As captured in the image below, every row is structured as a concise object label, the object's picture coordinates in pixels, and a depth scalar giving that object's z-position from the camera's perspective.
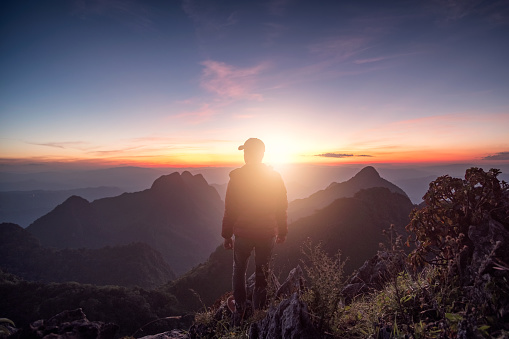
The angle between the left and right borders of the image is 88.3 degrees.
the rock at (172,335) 5.56
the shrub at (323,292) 3.11
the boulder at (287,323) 2.97
